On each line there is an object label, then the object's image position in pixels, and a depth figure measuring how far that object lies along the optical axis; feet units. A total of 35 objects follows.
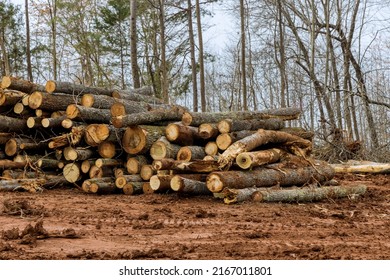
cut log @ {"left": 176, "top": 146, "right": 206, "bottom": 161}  56.54
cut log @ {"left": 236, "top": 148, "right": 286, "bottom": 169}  51.78
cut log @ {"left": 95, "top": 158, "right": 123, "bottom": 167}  59.72
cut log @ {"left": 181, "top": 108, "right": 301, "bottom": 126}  61.41
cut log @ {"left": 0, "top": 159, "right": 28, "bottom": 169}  63.31
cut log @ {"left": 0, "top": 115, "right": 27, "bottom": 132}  64.44
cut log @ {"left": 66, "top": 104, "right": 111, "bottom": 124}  61.26
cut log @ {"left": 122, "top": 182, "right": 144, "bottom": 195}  57.16
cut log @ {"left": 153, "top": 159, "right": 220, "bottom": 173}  52.37
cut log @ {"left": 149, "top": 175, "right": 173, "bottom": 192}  53.47
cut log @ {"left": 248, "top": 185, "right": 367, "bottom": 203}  49.57
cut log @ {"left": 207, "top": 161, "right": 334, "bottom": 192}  49.32
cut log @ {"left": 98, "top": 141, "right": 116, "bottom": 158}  60.79
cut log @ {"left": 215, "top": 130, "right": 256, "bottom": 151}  57.57
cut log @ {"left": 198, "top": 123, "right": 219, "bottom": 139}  57.93
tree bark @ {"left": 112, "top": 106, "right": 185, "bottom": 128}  56.80
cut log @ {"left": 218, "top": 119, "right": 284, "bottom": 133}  58.59
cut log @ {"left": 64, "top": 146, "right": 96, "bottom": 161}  60.54
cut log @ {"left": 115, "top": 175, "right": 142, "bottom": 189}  57.47
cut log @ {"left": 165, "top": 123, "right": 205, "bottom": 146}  57.82
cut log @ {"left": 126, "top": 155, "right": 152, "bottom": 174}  58.95
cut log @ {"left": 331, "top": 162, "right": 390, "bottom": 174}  85.97
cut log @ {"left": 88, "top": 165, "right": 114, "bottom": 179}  60.18
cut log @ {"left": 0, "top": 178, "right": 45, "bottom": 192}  58.90
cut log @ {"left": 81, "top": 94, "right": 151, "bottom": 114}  63.26
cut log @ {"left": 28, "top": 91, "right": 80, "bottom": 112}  63.41
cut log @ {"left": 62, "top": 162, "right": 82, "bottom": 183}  61.87
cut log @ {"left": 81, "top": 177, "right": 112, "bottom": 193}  58.18
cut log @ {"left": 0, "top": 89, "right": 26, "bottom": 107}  65.67
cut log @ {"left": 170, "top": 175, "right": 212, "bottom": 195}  50.57
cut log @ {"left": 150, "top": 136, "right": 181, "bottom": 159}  57.31
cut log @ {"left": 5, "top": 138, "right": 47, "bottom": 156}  64.90
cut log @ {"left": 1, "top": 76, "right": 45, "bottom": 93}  65.25
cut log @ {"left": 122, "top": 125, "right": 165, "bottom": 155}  58.44
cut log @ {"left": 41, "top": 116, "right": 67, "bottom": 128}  63.36
